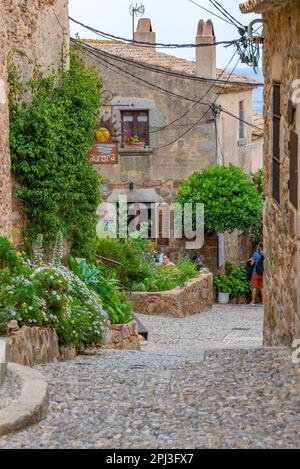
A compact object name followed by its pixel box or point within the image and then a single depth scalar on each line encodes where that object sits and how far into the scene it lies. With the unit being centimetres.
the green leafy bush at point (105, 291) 1421
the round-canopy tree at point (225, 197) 2442
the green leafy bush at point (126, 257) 2081
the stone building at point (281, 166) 916
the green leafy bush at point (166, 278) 2081
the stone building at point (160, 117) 2627
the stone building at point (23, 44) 1352
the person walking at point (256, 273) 2308
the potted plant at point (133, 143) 2669
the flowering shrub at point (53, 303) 970
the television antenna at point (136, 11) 2858
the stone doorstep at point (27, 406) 644
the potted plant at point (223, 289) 2489
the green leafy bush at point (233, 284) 2497
